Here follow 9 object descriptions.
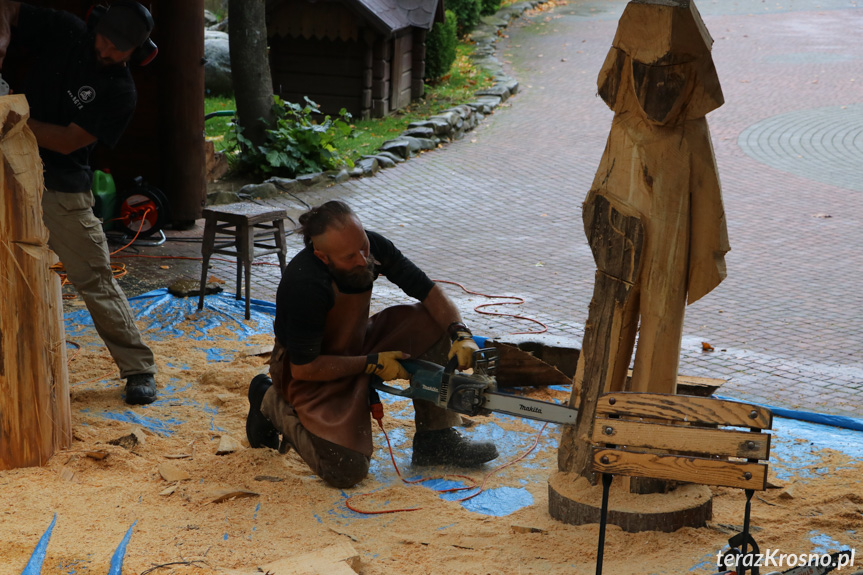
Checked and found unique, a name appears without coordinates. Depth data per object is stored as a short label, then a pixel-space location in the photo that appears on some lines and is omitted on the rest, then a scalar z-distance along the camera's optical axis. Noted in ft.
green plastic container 25.73
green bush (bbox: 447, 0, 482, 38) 59.36
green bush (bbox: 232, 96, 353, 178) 32.53
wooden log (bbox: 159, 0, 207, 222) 25.84
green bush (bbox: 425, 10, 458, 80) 47.98
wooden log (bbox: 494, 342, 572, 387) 16.60
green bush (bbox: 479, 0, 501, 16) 66.53
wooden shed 40.45
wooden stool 19.31
